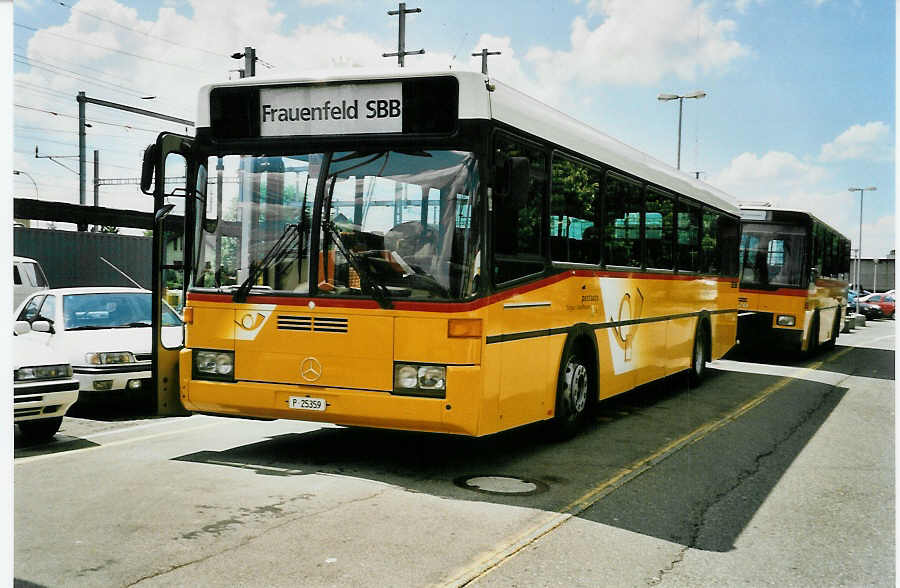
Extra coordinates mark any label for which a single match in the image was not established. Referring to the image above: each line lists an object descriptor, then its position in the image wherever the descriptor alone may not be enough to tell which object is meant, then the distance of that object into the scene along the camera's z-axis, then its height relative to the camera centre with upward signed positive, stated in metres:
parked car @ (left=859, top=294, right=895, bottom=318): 53.62 -1.76
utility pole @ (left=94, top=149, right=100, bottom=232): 44.34 +3.84
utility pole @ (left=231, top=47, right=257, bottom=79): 24.59 +5.37
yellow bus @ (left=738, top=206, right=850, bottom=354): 19.11 -0.16
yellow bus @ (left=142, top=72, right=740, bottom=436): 6.89 +0.06
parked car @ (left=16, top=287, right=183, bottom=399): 10.29 -0.94
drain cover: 6.84 -1.70
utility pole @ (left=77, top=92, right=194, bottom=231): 29.98 +3.64
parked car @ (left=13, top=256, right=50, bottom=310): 18.39 -0.55
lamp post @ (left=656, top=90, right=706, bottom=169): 37.42 +7.14
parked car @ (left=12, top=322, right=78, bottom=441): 8.06 -1.21
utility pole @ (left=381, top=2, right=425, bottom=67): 28.73 +7.24
